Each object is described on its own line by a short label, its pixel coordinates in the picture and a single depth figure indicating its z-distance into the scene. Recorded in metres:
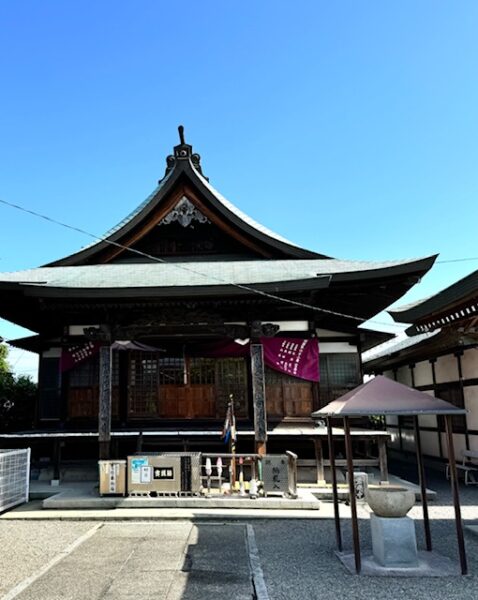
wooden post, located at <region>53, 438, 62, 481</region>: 11.37
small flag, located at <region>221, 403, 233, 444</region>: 10.12
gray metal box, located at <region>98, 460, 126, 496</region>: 9.50
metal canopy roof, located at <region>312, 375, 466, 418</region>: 5.87
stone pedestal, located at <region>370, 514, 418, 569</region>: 5.75
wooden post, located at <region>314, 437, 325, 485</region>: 10.96
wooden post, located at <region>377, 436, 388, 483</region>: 10.49
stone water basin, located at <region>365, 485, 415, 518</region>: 5.84
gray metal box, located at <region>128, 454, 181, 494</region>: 9.52
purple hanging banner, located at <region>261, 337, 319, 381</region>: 11.82
